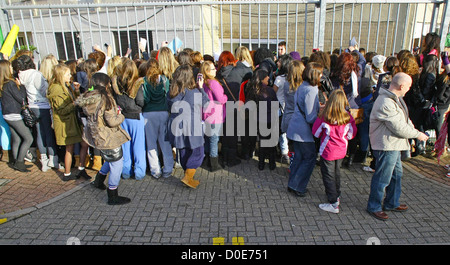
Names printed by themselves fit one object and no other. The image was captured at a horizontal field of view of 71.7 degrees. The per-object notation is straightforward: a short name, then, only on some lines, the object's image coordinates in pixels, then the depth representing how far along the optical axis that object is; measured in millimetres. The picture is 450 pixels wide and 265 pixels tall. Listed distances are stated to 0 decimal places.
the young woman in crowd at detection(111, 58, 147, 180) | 4566
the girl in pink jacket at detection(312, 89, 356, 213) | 3721
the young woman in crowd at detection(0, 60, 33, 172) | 5039
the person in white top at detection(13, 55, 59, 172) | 5031
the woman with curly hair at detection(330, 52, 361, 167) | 4648
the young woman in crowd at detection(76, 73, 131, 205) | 3963
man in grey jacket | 3506
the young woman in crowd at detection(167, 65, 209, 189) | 4461
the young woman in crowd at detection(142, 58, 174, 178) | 4727
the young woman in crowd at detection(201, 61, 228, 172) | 4845
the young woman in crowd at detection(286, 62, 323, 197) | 4027
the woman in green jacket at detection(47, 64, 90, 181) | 4789
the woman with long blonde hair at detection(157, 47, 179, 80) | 5004
